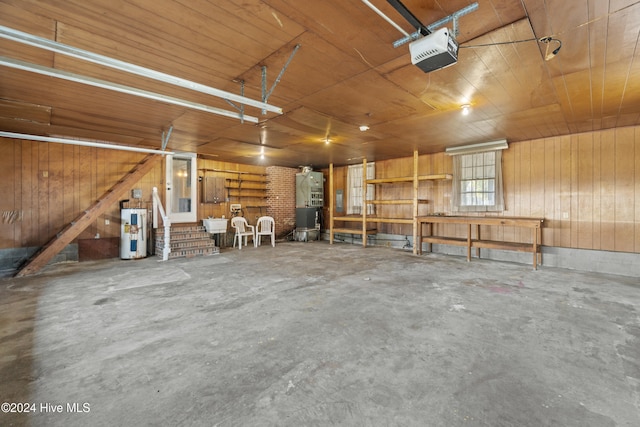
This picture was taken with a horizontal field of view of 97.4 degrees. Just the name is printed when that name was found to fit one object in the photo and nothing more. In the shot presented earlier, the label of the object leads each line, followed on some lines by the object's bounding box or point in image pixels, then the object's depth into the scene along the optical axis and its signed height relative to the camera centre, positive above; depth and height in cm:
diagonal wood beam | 546 -11
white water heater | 670 -47
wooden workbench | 566 -52
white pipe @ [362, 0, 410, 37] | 196 +148
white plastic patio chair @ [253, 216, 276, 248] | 911 -53
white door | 795 +76
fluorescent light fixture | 650 +165
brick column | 1030 +63
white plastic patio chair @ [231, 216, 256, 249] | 877 -43
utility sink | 824 -33
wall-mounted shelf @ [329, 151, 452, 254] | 760 +37
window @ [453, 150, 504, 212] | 677 +84
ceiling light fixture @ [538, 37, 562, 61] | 255 +160
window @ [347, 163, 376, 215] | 943 +89
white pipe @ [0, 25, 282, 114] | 185 +118
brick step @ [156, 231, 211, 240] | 733 -59
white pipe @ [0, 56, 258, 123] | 225 +119
